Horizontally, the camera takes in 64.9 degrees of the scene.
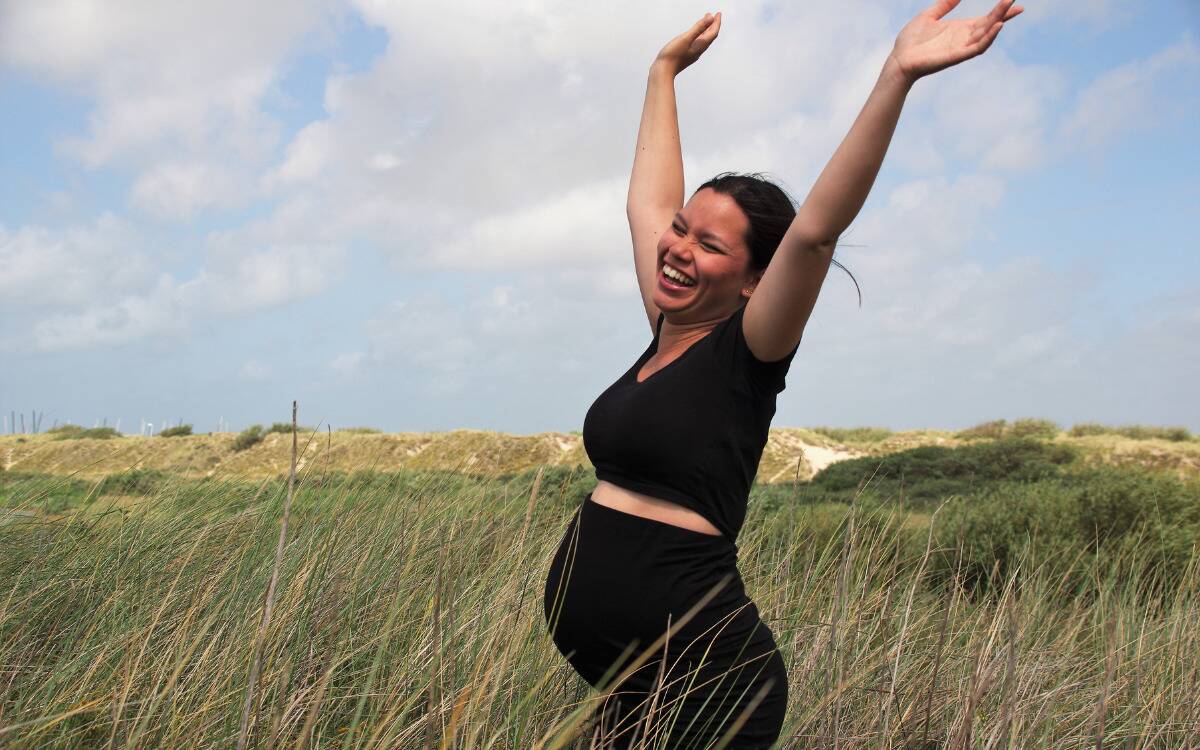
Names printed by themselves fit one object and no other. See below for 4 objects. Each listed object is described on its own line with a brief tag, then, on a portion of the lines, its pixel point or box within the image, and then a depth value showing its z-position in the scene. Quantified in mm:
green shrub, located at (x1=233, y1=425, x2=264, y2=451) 22906
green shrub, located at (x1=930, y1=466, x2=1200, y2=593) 6816
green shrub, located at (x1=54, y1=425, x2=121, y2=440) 26523
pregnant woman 1720
